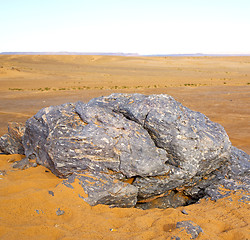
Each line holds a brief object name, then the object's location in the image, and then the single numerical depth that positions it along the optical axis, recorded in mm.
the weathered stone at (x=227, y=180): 6004
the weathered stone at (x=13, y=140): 7664
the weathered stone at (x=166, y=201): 6297
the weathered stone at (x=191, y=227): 4422
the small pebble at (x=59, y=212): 4756
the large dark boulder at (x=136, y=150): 5793
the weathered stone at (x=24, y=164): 6451
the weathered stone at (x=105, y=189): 5324
